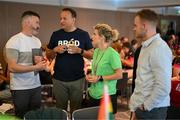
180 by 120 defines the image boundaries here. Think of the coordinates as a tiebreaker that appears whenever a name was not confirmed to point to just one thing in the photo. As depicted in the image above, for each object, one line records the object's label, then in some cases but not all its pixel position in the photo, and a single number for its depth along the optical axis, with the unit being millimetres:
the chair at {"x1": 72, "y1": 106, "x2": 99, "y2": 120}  2412
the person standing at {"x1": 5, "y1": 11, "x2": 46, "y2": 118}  2850
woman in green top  2910
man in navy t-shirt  3324
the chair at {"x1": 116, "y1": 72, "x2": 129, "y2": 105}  5311
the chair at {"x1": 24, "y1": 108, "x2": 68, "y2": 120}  2422
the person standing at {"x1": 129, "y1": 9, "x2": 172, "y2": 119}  2277
